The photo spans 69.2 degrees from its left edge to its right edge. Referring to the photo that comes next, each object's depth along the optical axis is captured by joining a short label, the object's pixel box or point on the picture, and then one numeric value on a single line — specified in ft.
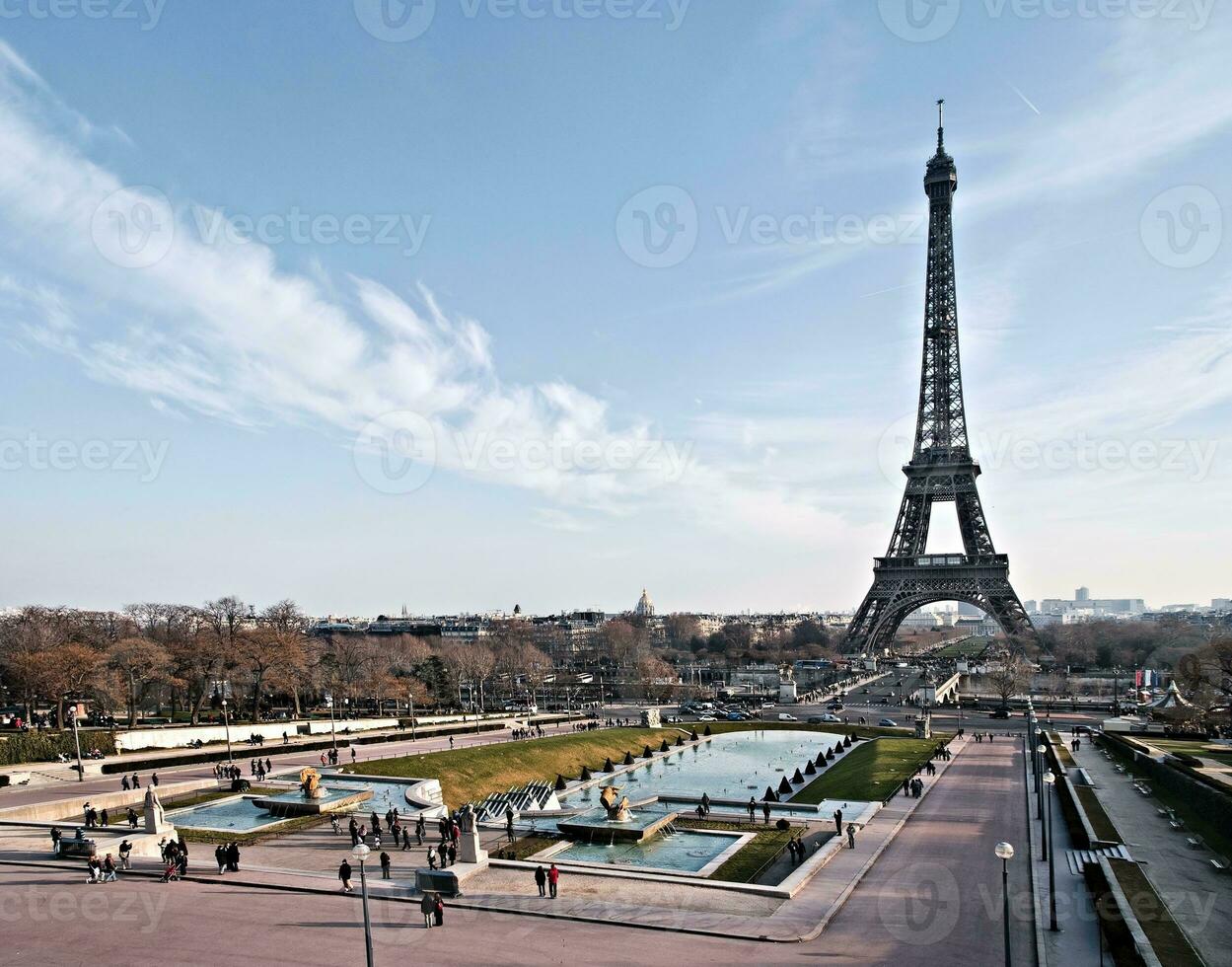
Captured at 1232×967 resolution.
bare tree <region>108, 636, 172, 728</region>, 228.80
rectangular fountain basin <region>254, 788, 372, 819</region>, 127.03
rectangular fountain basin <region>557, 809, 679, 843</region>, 114.73
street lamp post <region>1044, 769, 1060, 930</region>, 76.18
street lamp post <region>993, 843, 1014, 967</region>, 63.10
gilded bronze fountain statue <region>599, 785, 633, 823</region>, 120.78
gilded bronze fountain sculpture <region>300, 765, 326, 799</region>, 132.36
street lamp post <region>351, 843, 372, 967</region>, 62.64
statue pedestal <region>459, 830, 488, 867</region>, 96.07
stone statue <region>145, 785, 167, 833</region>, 104.12
